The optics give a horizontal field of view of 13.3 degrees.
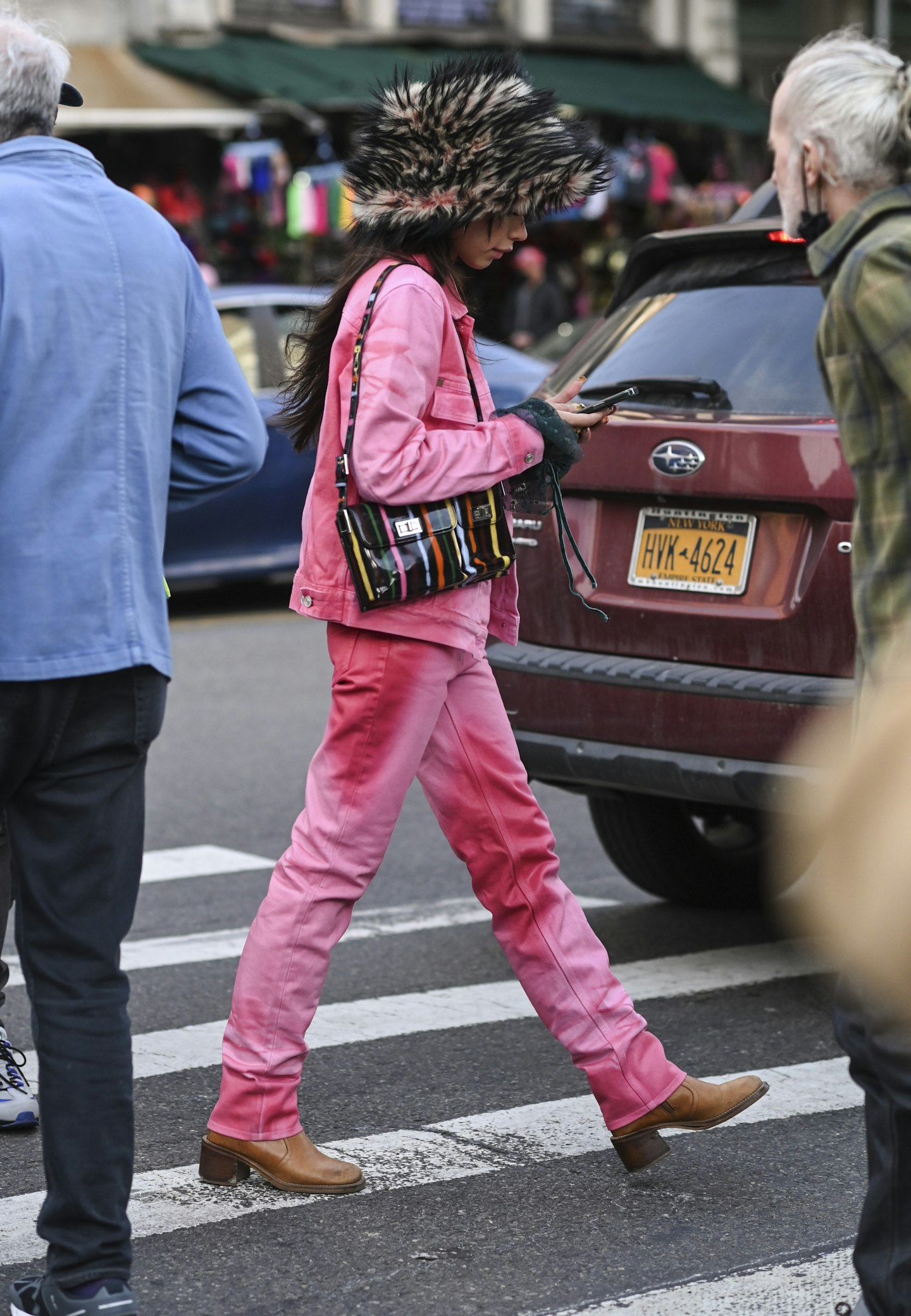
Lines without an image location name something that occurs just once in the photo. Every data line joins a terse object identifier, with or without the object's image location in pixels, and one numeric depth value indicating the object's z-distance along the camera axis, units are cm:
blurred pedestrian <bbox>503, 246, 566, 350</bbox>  3589
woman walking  671
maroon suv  869
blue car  2165
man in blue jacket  535
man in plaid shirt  501
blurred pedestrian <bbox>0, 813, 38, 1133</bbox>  747
